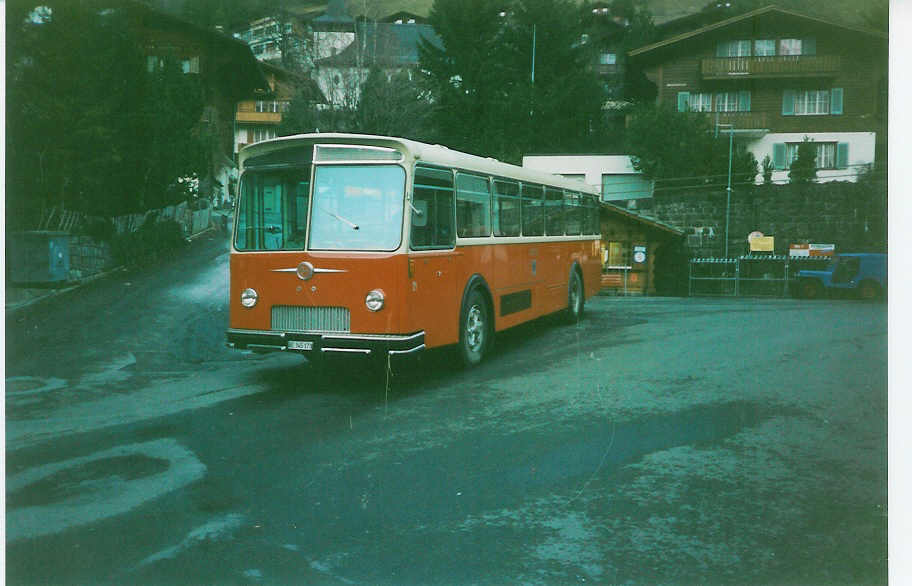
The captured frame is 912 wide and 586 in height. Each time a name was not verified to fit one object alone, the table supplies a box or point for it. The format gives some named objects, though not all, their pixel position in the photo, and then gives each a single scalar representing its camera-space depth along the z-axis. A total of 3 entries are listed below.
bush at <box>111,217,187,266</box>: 13.44
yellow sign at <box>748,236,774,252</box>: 16.12
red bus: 8.49
